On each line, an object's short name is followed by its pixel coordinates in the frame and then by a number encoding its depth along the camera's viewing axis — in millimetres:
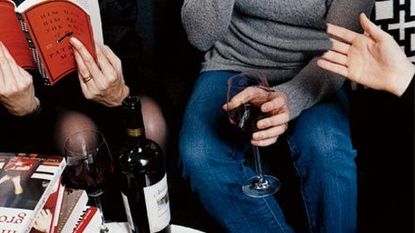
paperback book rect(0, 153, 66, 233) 966
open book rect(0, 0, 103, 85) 1212
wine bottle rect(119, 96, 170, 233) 1104
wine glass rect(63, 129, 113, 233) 1109
